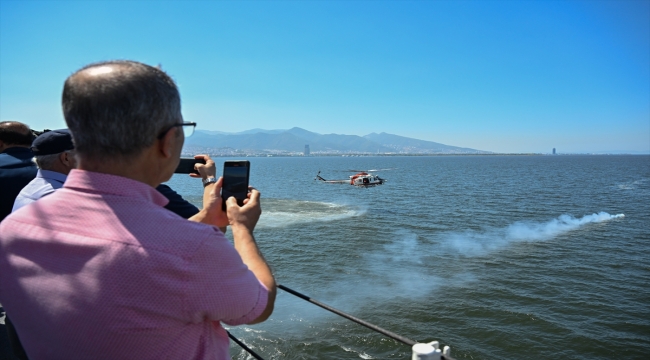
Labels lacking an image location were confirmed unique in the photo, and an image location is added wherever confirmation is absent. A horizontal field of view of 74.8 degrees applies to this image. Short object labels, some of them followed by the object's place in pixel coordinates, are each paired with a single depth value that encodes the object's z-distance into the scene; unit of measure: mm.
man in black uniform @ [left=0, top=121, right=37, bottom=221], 3523
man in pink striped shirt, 1208
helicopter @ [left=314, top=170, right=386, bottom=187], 53000
